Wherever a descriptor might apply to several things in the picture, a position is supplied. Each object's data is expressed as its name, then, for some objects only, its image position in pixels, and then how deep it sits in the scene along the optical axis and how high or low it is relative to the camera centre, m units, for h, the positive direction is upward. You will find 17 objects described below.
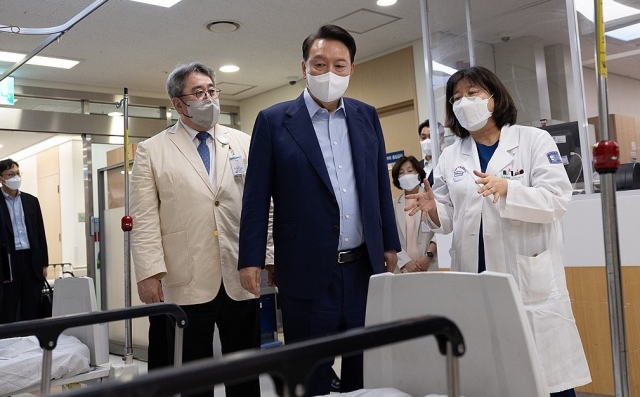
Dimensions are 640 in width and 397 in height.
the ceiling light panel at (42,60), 5.99 +1.83
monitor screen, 3.35 +0.37
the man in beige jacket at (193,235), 2.18 +0.02
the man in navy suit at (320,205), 1.83 +0.08
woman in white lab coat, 1.75 +0.05
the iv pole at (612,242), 1.29 -0.06
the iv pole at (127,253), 3.27 -0.05
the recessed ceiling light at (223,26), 5.39 +1.83
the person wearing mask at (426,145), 4.37 +0.56
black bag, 5.50 -0.48
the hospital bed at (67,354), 2.45 -0.43
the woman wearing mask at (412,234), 3.68 -0.04
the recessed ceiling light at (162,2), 4.80 +1.83
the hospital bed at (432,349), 0.87 -0.20
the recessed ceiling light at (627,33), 3.51 +1.01
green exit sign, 6.10 +1.55
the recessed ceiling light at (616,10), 3.52 +1.14
